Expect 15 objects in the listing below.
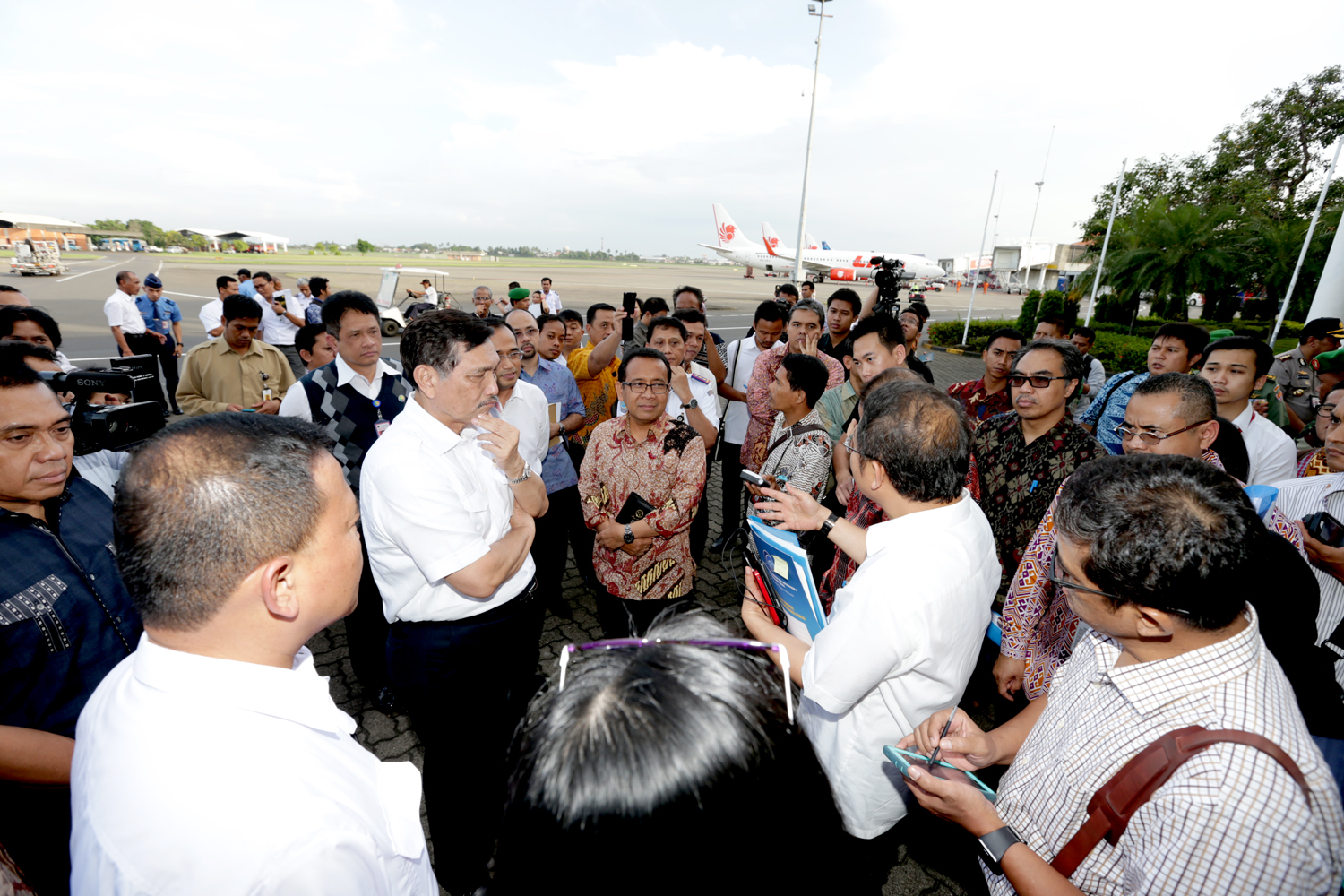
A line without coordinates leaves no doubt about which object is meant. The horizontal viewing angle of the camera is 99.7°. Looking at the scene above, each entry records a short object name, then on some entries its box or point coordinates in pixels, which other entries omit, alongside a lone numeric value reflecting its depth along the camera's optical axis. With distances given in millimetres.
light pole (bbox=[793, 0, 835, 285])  22922
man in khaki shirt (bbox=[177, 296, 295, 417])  4289
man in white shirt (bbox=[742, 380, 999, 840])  1543
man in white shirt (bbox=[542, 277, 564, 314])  15180
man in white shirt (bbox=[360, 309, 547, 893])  1907
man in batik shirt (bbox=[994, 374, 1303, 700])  2447
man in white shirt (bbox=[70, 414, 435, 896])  868
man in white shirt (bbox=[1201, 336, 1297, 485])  3293
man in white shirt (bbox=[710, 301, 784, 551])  5207
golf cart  14789
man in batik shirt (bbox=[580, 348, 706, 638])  2955
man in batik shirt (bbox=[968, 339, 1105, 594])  2902
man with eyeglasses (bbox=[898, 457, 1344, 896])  1021
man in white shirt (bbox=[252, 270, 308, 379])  9453
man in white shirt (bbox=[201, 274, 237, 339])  8398
